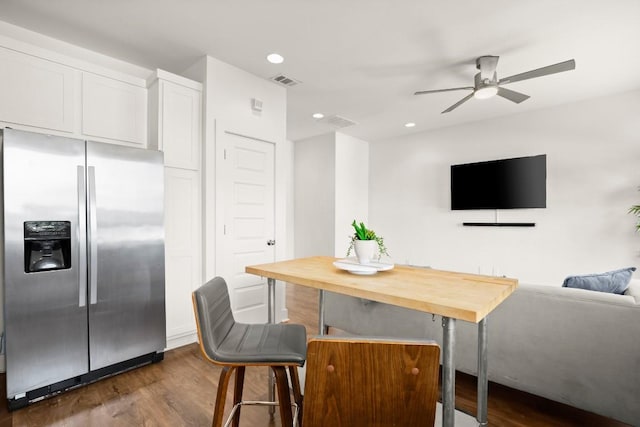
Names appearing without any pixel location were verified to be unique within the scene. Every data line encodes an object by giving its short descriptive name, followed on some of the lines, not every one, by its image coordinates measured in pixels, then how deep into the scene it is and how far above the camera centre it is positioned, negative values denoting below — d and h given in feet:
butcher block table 3.33 -1.06
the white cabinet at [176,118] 9.08 +2.75
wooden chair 2.47 -1.41
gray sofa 5.16 -2.54
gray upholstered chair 3.98 -1.96
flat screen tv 14.05 +1.34
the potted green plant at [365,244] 5.23 -0.60
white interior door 10.15 -0.41
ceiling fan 9.34 +3.98
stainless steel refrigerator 6.24 -1.25
